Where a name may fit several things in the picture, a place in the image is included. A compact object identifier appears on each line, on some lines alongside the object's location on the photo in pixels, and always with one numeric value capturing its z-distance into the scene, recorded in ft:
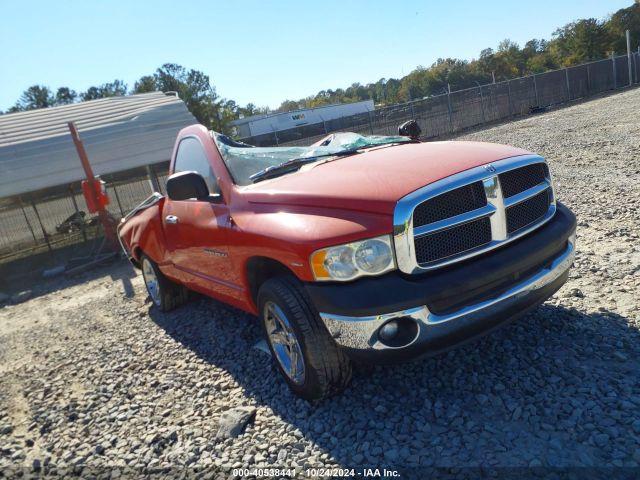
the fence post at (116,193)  46.42
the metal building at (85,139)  43.09
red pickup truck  8.24
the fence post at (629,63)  99.49
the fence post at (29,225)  41.52
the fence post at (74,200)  44.53
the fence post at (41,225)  40.59
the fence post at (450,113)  73.70
